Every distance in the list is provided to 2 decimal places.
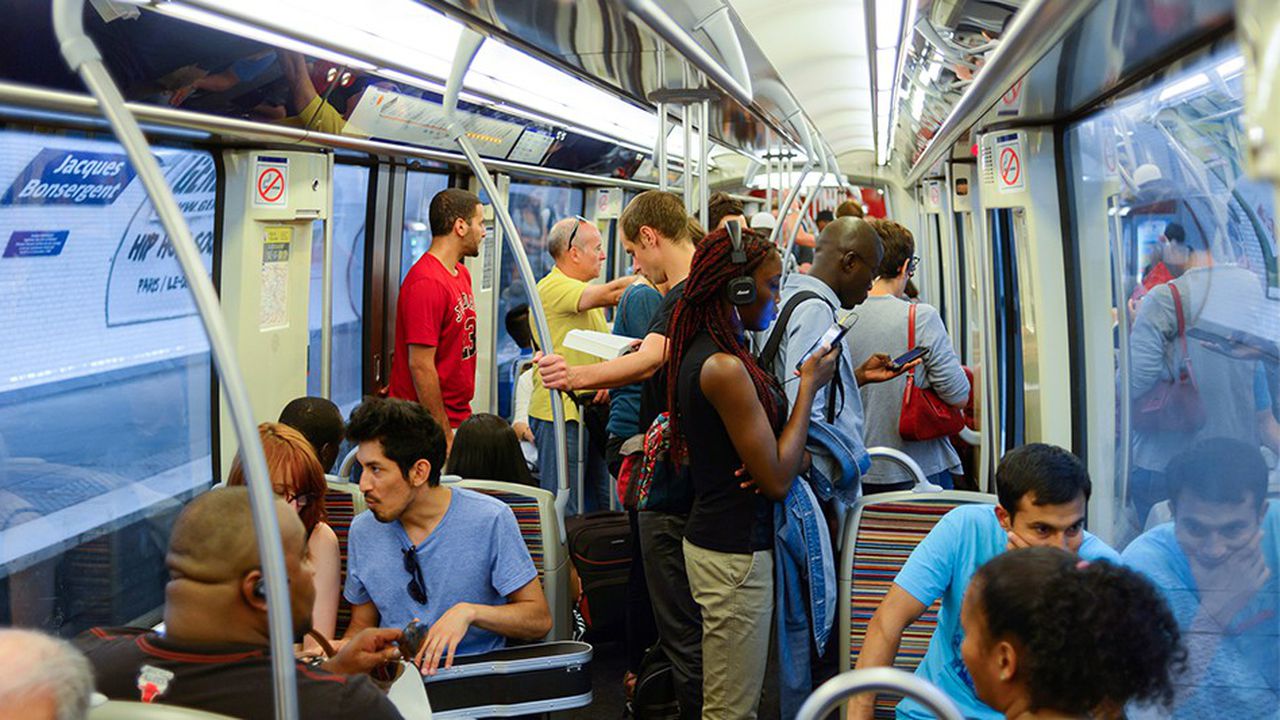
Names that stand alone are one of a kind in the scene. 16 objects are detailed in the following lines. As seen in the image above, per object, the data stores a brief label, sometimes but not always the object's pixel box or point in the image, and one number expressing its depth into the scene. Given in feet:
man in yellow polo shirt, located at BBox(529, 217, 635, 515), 17.20
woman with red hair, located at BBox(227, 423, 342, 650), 9.86
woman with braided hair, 9.84
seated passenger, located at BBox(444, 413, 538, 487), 12.84
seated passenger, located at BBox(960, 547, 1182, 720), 5.80
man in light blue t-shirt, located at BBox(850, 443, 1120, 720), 8.29
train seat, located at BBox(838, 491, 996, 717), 10.62
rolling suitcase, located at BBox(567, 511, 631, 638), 13.67
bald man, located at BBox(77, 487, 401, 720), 6.48
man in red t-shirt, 16.43
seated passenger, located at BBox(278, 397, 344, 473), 11.60
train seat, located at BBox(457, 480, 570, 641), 11.33
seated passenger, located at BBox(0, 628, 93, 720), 5.18
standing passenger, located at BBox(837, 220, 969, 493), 14.80
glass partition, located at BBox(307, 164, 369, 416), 19.90
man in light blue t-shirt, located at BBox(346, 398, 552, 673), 9.98
